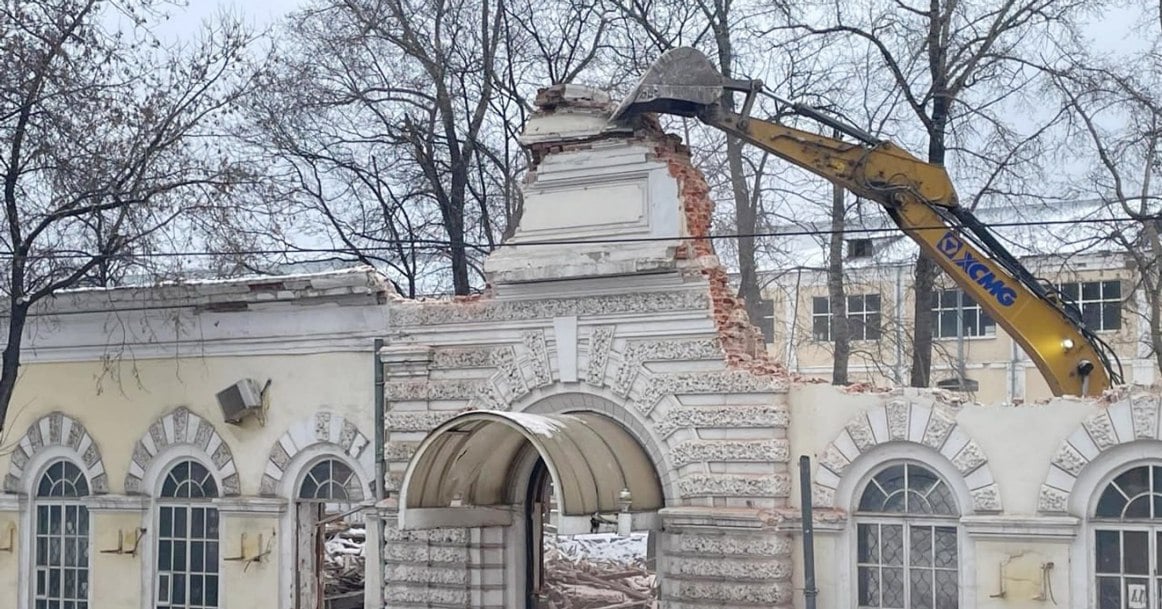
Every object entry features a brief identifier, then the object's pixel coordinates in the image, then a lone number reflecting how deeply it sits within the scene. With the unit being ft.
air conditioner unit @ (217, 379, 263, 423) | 59.36
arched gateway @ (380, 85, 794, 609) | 50.88
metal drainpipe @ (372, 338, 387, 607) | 57.21
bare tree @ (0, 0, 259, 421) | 57.52
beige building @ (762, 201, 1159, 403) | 95.20
